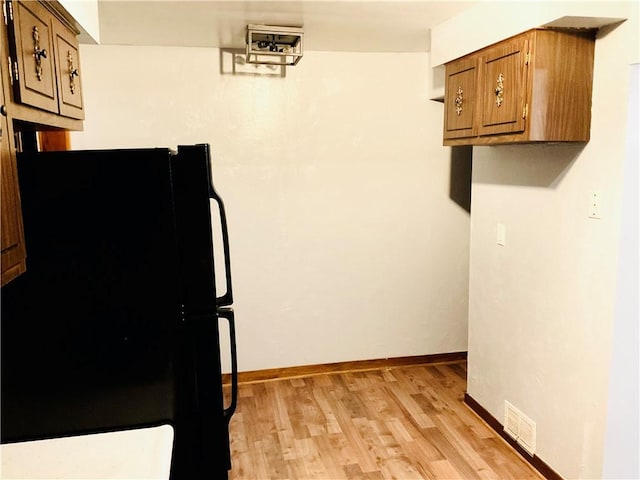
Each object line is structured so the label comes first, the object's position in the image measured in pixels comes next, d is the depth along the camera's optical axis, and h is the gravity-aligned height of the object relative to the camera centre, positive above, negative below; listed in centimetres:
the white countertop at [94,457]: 117 -68
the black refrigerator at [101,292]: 150 -37
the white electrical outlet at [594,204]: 225 -22
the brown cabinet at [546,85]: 225 +30
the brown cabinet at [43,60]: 141 +32
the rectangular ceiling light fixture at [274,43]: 296 +70
